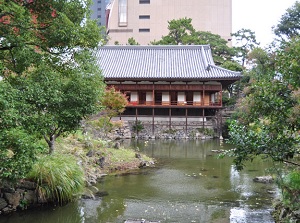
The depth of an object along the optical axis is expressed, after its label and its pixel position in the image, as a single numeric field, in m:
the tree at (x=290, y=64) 4.89
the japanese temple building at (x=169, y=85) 27.88
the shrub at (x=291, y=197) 4.92
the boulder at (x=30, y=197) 7.69
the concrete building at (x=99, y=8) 84.81
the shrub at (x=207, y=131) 27.22
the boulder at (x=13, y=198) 7.34
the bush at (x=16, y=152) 5.25
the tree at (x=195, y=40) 37.39
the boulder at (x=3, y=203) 7.21
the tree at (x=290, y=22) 34.00
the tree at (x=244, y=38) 37.25
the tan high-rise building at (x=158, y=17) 52.34
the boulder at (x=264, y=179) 11.13
